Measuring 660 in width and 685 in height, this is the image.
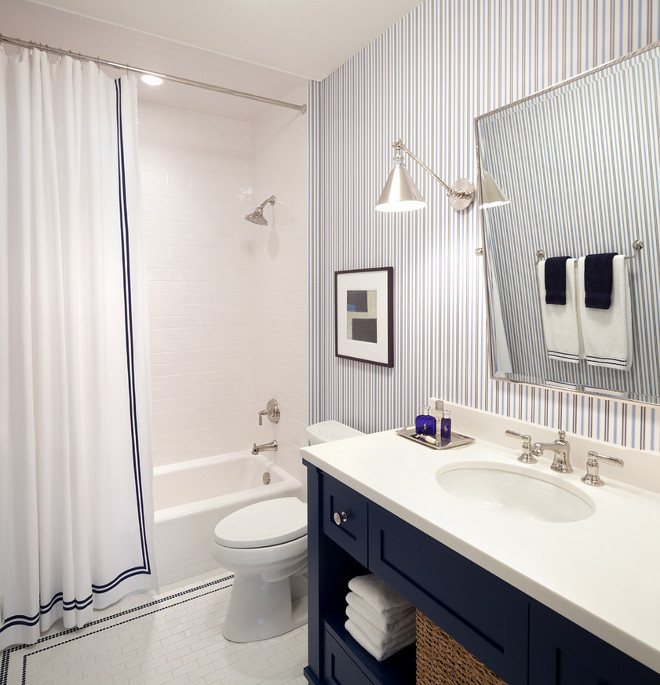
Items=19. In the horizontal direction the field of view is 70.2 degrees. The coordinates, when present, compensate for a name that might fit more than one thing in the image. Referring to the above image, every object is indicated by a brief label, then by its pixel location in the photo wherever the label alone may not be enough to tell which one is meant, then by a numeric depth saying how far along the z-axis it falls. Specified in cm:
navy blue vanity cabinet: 76
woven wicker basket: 109
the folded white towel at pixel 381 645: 135
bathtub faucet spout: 286
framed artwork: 193
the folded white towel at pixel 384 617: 135
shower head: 271
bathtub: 228
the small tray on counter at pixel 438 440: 147
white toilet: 187
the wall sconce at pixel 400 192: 142
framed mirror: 110
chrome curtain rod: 176
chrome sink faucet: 123
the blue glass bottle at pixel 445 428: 152
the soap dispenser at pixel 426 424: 157
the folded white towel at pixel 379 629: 135
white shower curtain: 182
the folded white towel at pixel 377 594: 136
